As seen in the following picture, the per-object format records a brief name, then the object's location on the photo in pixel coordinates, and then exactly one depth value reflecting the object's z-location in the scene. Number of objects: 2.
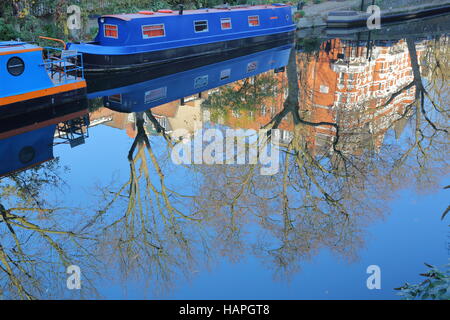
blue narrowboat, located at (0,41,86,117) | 9.72
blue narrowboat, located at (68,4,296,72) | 13.54
